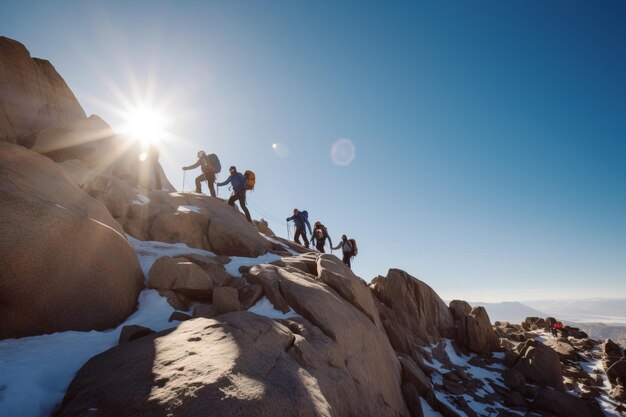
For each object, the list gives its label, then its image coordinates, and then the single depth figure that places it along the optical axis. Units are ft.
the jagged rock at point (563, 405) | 49.65
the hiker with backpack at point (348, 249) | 76.54
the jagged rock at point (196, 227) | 47.57
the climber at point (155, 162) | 68.33
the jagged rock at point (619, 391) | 58.75
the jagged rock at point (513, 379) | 57.93
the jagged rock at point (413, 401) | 37.37
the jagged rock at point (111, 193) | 45.75
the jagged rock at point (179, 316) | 26.43
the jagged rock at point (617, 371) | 65.07
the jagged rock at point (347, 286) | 42.42
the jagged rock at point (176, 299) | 29.29
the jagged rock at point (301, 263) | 46.29
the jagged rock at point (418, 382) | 41.91
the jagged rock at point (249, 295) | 32.82
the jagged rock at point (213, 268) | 36.01
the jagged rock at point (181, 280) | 30.83
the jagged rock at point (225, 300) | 29.55
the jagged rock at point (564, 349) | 82.23
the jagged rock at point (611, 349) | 80.92
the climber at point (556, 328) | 104.78
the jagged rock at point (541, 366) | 59.57
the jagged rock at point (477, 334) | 71.82
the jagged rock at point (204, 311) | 27.20
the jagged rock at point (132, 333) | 22.45
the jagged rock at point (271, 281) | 33.39
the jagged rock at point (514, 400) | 51.80
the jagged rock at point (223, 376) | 13.96
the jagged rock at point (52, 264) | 21.44
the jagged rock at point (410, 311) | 61.45
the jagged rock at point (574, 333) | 114.21
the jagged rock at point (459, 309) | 79.28
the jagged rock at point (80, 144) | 57.36
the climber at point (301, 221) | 81.30
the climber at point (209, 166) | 65.21
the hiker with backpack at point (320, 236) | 83.76
